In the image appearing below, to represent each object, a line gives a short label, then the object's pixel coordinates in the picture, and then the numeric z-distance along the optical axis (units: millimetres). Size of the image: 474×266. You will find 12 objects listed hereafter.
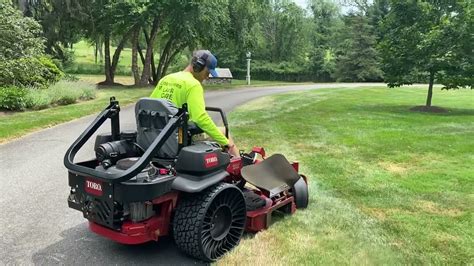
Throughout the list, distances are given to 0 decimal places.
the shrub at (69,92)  16156
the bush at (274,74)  55094
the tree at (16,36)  15578
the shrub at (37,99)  14297
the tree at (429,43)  15695
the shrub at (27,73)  15063
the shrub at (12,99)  13477
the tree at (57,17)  25875
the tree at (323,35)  54750
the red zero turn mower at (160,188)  3672
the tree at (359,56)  48188
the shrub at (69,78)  21416
